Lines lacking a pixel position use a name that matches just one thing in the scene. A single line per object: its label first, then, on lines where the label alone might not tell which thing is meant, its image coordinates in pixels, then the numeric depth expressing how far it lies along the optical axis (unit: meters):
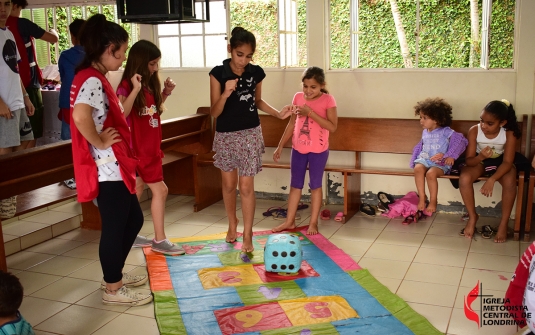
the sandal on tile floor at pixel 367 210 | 5.15
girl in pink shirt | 4.34
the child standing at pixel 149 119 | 3.65
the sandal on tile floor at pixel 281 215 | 5.10
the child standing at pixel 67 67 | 4.65
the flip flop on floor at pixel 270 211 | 5.23
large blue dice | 3.65
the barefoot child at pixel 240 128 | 3.85
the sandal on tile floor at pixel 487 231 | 4.45
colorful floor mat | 2.98
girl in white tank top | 4.43
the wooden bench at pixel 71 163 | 3.52
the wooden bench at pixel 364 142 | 5.07
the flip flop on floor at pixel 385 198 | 5.23
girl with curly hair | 4.65
